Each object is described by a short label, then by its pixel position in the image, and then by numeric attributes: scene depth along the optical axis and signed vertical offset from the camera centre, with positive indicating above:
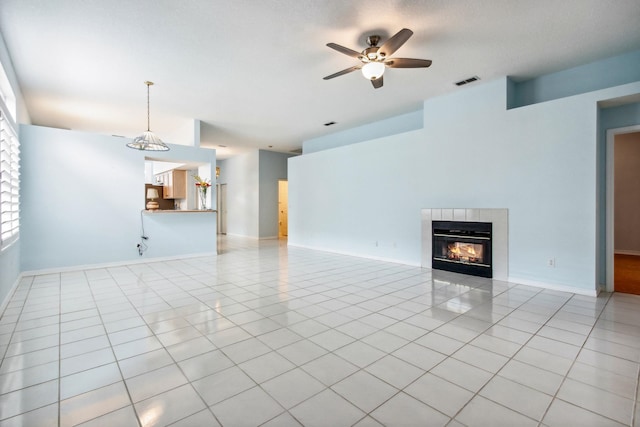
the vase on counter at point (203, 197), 6.78 +0.34
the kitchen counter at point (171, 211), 5.82 +0.01
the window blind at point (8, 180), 3.18 +0.40
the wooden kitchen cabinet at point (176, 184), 8.34 +0.78
